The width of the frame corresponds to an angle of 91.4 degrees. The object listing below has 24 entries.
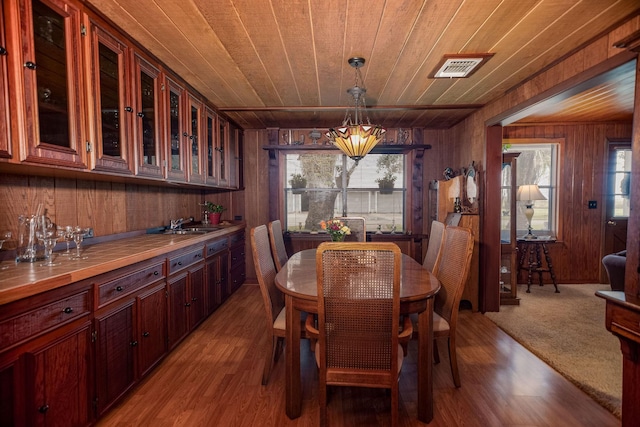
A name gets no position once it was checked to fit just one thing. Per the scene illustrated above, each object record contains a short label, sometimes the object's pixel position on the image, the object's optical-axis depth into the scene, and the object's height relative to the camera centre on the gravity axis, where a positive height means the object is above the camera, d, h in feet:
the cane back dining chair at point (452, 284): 6.74 -1.97
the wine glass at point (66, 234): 6.38 -0.67
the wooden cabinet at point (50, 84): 4.85 +2.01
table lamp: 14.12 +0.09
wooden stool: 14.48 -2.90
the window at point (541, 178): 15.42 +0.97
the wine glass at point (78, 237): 6.48 -0.72
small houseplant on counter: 14.48 -0.52
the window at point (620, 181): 15.05 +0.76
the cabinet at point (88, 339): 4.26 -2.44
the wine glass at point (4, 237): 5.23 -0.61
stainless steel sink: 10.95 -1.08
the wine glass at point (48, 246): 5.77 -0.81
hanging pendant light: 8.84 +1.84
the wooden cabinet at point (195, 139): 10.36 +2.13
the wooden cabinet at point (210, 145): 11.68 +2.16
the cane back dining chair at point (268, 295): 6.87 -2.19
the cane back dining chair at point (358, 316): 4.82 -1.89
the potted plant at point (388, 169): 16.33 +1.57
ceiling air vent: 7.89 +3.56
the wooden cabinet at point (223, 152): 12.91 +2.06
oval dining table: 5.73 -2.52
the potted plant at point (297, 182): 16.34 +0.94
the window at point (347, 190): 16.24 +0.50
